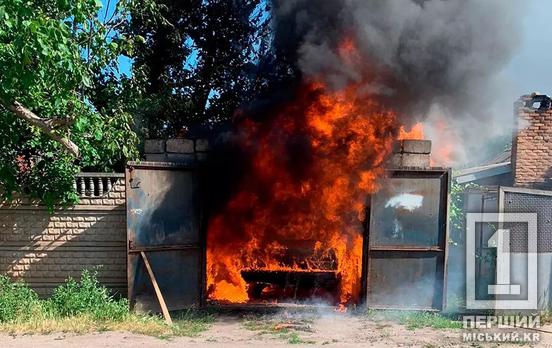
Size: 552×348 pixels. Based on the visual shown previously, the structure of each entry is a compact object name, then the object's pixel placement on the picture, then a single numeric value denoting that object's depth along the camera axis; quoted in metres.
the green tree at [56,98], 6.14
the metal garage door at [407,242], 8.69
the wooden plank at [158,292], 7.90
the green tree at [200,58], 11.05
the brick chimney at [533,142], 11.82
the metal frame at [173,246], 8.16
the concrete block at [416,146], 8.84
